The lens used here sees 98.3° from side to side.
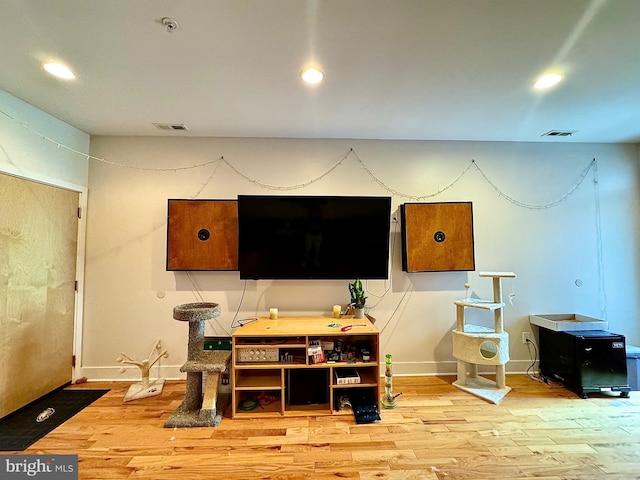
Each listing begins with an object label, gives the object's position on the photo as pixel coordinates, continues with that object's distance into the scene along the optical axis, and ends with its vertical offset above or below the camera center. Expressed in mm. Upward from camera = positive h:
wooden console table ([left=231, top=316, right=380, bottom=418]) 2168 -925
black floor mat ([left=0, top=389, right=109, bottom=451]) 1856 -1229
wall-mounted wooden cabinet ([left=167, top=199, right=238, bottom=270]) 2680 +205
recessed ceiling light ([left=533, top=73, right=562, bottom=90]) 1869 +1211
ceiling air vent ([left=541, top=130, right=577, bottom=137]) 2730 +1222
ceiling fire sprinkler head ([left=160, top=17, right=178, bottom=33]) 1389 +1183
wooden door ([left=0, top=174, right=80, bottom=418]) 2111 -272
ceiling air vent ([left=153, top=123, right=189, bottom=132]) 2557 +1212
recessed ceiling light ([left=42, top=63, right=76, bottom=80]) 1760 +1208
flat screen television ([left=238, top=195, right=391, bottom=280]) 2529 +168
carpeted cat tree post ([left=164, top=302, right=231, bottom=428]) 2047 -940
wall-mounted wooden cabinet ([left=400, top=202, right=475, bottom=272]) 2758 +180
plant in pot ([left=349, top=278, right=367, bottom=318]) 2596 -421
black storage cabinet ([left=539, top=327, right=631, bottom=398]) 2385 -940
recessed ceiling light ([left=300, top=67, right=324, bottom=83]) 1791 +1198
